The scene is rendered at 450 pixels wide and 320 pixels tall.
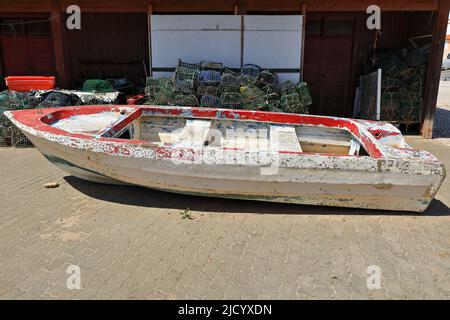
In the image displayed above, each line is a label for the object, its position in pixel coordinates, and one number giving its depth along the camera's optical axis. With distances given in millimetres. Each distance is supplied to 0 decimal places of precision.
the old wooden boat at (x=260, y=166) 3855
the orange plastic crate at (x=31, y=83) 8039
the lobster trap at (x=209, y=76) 7086
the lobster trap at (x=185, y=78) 7059
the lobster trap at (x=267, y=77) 7348
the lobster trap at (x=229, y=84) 6973
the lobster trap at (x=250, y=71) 7505
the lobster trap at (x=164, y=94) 7090
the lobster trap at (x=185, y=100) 7047
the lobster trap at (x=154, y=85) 7281
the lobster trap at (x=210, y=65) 7469
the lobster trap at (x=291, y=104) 7035
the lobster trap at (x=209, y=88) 7035
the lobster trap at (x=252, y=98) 6812
